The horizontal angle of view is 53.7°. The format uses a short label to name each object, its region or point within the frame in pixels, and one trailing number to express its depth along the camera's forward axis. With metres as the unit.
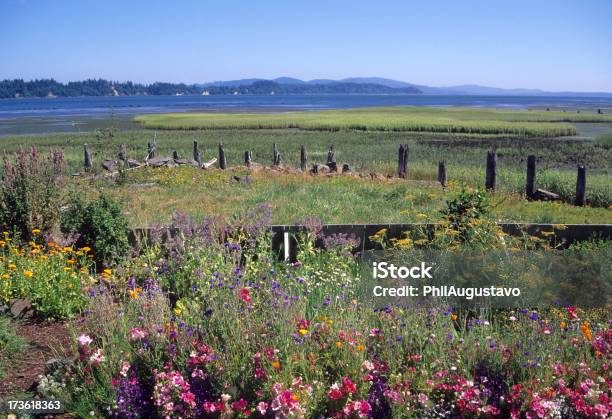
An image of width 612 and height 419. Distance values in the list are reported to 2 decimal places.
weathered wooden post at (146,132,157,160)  26.59
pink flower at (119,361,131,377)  4.47
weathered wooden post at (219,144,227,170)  26.52
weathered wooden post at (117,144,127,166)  21.44
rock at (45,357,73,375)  4.85
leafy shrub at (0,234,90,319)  6.50
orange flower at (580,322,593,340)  4.64
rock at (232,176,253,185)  19.08
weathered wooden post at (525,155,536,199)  18.69
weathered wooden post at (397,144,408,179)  24.17
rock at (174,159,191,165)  24.92
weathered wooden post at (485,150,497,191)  20.10
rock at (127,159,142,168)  23.55
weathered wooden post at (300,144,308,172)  26.67
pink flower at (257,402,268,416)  3.94
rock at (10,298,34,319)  6.46
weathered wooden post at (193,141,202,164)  28.20
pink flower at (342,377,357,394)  4.00
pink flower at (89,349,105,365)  4.56
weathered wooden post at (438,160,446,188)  21.41
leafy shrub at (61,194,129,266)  8.48
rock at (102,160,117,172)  23.05
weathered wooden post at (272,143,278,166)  27.73
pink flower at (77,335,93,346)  4.54
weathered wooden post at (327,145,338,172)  23.39
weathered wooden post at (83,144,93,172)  26.77
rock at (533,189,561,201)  18.33
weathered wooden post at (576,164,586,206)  17.61
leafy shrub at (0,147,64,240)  9.30
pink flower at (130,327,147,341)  4.70
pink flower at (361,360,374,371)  4.24
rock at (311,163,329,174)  22.82
